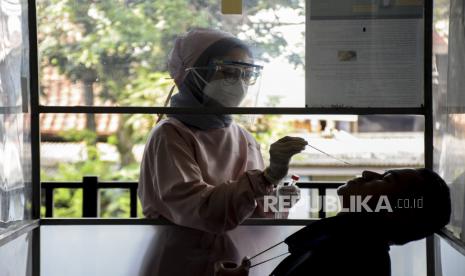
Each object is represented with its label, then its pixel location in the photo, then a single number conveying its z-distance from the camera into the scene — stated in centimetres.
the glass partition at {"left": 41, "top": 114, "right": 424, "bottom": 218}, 236
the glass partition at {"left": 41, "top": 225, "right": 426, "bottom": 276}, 224
